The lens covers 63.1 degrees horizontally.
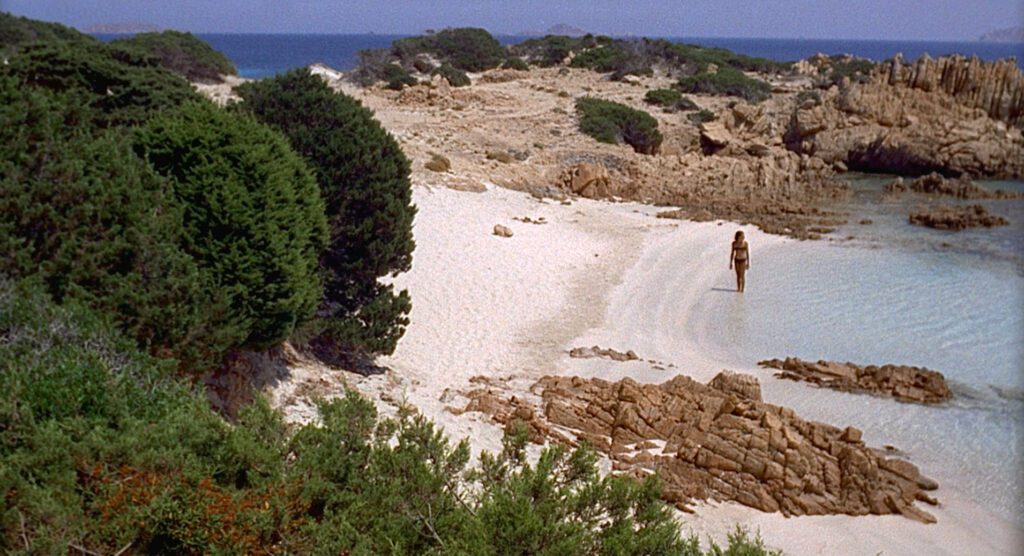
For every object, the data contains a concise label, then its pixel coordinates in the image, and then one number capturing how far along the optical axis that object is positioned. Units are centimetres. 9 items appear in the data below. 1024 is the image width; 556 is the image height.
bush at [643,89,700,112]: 4347
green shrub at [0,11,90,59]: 4166
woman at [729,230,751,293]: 1843
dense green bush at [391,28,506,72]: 5459
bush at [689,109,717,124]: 4062
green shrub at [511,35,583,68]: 5981
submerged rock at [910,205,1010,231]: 2602
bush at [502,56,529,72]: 5406
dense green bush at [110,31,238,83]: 4578
